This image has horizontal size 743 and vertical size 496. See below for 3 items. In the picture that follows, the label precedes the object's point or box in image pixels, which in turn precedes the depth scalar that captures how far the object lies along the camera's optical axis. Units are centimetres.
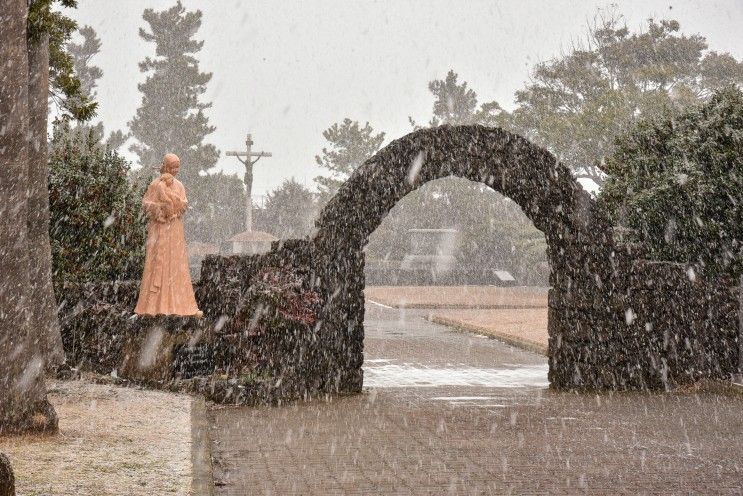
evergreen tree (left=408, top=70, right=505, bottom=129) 7294
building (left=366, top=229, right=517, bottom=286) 5372
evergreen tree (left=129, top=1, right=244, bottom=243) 6462
